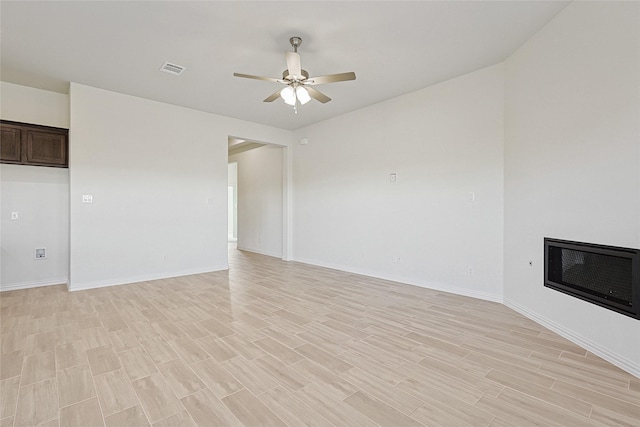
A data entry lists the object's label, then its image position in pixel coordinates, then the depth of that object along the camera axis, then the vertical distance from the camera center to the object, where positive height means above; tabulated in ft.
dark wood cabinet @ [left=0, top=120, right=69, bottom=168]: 13.83 +3.40
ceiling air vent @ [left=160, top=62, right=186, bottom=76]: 12.51 +6.28
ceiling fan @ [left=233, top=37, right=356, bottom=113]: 10.24 +4.81
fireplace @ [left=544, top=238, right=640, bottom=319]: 7.04 -1.62
